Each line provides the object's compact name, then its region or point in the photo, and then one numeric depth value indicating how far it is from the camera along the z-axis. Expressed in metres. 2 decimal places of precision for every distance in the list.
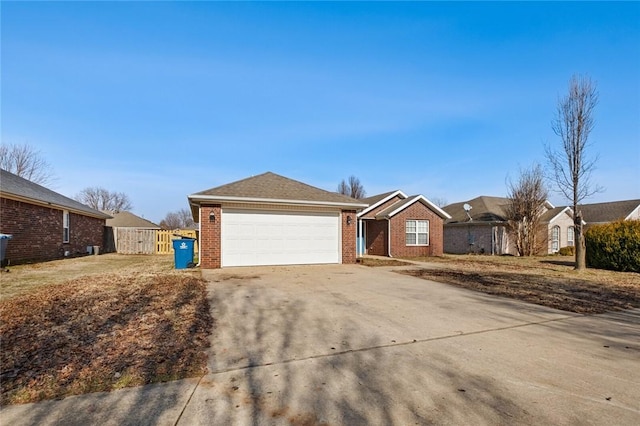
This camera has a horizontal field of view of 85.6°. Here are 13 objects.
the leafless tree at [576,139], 13.67
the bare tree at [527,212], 22.47
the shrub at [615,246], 13.66
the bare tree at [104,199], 59.50
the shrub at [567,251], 23.54
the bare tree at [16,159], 33.28
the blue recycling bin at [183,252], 12.45
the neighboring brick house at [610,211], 28.47
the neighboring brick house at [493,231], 24.55
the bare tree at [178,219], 71.24
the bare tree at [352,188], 50.62
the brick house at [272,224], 12.85
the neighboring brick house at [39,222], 13.91
